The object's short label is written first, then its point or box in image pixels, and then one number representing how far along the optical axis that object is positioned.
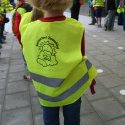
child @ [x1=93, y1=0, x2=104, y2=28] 9.72
